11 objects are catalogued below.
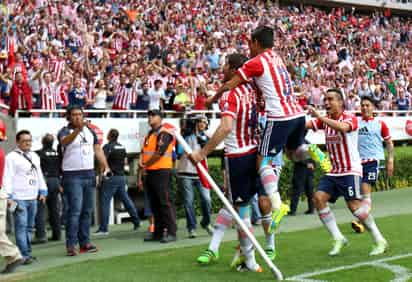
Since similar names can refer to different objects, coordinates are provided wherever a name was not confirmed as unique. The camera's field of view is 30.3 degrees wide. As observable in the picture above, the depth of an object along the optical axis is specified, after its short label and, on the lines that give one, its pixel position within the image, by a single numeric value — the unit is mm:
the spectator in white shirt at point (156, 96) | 18234
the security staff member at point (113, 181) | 13453
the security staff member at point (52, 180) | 13094
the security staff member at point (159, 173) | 12453
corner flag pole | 7523
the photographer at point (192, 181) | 12891
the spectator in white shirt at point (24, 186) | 10359
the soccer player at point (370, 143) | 12406
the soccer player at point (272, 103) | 7934
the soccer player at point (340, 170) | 9688
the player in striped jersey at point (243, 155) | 8359
